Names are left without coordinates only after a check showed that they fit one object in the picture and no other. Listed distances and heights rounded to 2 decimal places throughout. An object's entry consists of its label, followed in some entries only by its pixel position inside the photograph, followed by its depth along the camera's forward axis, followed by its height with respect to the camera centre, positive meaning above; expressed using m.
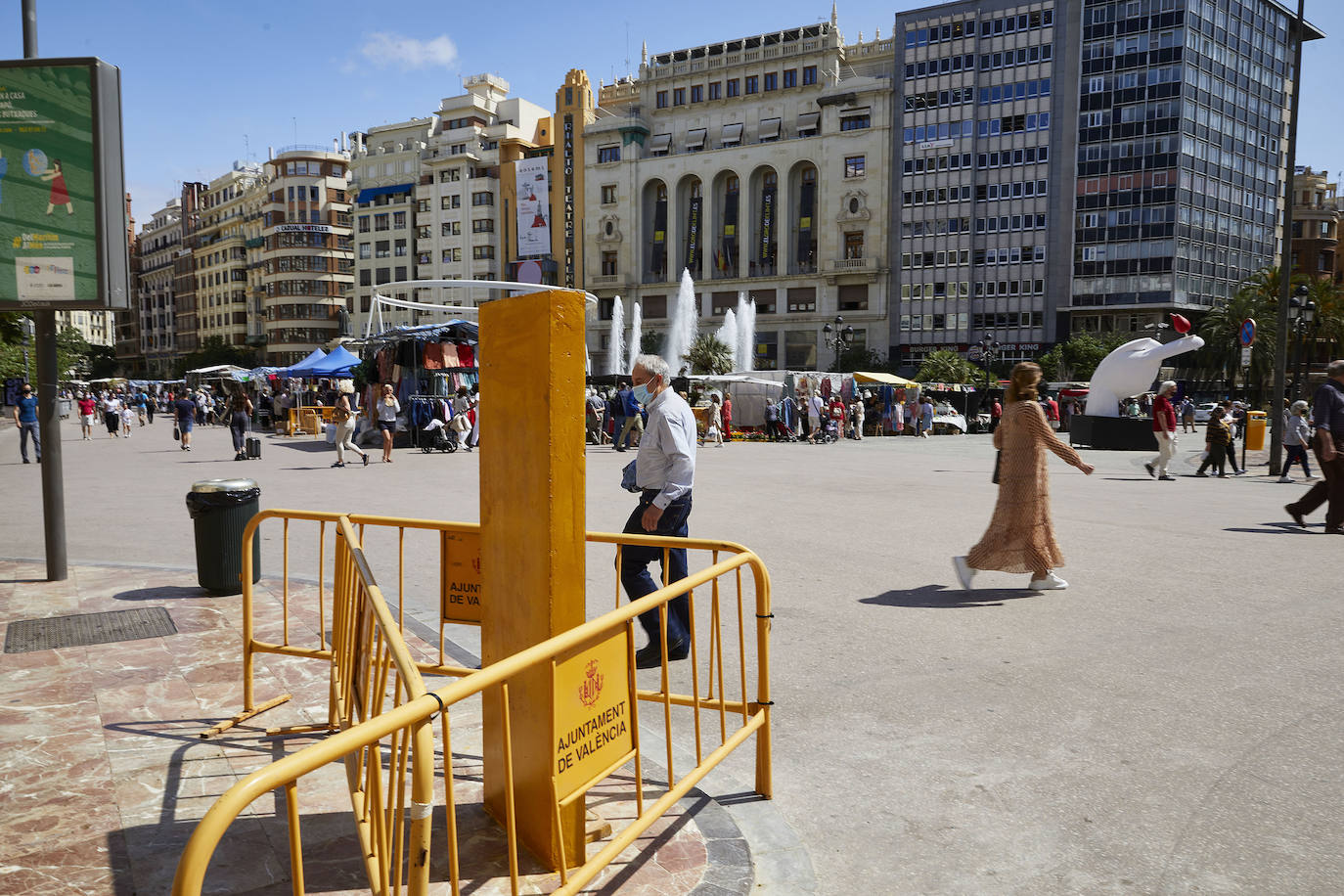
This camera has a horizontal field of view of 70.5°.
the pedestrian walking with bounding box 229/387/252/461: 20.58 -0.81
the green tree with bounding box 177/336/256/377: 104.25 +3.46
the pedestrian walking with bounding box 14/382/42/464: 19.44 -0.61
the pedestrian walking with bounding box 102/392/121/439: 30.23 -1.00
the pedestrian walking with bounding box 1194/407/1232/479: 17.64 -1.00
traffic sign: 19.20 +1.12
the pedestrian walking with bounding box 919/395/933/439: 35.31 -1.08
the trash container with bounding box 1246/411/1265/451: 23.83 -1.17
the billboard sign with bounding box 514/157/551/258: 89.12 +17.08
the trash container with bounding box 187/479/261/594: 6.79 -1.05
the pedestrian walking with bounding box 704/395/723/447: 27.69 -1.12
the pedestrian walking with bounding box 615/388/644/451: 22.67 -0.75
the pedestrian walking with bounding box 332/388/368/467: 18.23 -0.69
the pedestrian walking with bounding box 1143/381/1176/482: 15.98 -0.64
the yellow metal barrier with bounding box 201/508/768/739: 4.34 -0.90
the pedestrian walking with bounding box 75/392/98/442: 28.73 -0.80
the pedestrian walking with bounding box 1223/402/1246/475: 31.55 -1.13
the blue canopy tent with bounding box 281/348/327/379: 32.38 +0.69
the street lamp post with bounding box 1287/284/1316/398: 21.70 +1.89
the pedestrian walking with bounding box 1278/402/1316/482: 16.53 -0.82
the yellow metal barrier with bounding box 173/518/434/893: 1.64 -0.87
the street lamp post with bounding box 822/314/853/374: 73.65 +4.11
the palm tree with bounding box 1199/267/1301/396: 56.69 +3.59
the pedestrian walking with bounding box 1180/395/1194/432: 39.84 -1.10
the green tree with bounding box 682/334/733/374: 54.94 +1.79
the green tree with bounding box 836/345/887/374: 72.94 +2.02
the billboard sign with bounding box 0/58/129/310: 6.84 +1.49
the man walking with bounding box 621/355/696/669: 5.27 -0.58
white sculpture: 25.08 +0.36
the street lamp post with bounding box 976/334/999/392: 43.28 +1.80
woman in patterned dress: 7.08 -0.91
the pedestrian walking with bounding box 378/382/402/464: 20.03 -0.52
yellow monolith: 2.85 -0.35
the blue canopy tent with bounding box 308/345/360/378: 31.65 +0.73
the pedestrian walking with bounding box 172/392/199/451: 23.11 -0.72
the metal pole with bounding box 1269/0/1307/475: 18.08 +1.09
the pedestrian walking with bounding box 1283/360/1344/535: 9.97 -0.58
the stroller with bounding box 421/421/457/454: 22.83 -1.26
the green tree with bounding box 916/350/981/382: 54.62 +1.01
